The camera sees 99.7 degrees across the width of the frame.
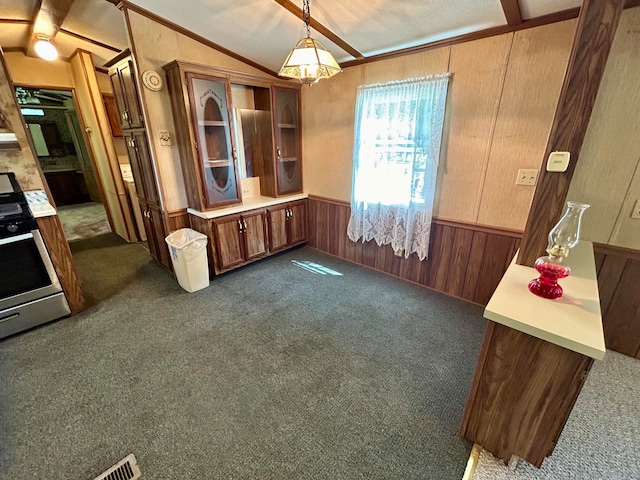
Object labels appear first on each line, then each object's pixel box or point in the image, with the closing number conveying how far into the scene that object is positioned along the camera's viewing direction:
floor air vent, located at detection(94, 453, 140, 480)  1.23
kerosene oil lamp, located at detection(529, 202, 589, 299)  1.16
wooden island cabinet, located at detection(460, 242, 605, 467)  1.01
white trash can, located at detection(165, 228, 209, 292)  2.61
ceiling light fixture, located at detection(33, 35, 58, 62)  2.62
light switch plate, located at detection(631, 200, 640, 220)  1.71
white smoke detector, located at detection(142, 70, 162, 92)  2.46
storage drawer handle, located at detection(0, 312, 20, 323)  1.98
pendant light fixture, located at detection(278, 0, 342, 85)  1.64
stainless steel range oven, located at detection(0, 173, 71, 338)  1.92
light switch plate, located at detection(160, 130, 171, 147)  2.67
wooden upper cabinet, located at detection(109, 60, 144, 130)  2.53
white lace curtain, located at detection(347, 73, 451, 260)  2.33
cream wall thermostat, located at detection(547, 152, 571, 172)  1.19
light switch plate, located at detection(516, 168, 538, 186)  2.02
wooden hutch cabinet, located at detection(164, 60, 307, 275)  2.57
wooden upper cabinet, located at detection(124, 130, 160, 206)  2.75
